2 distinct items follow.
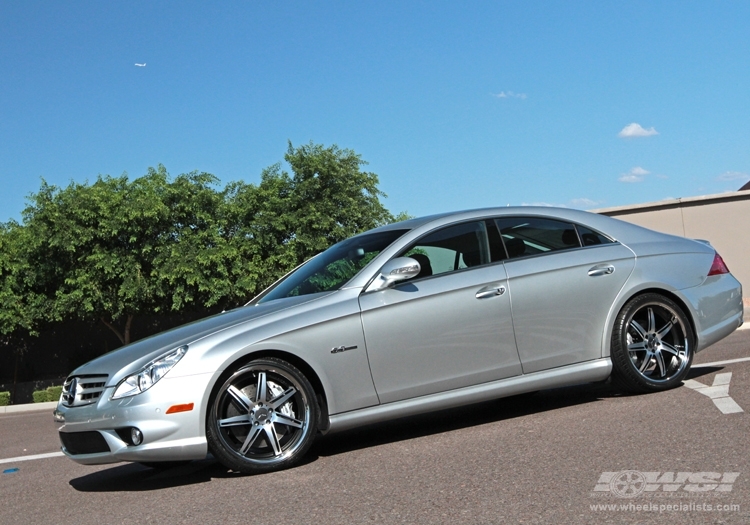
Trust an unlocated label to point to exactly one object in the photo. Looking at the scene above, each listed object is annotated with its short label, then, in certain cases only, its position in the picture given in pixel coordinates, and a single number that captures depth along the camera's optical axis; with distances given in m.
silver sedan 5.20
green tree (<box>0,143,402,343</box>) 29.06
